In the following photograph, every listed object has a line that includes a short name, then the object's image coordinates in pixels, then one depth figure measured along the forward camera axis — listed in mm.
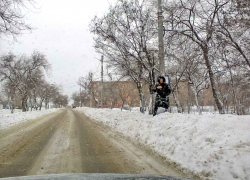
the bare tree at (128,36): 13555
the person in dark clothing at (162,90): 10109
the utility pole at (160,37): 10562
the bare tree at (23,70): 34438
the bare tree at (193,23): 11234
